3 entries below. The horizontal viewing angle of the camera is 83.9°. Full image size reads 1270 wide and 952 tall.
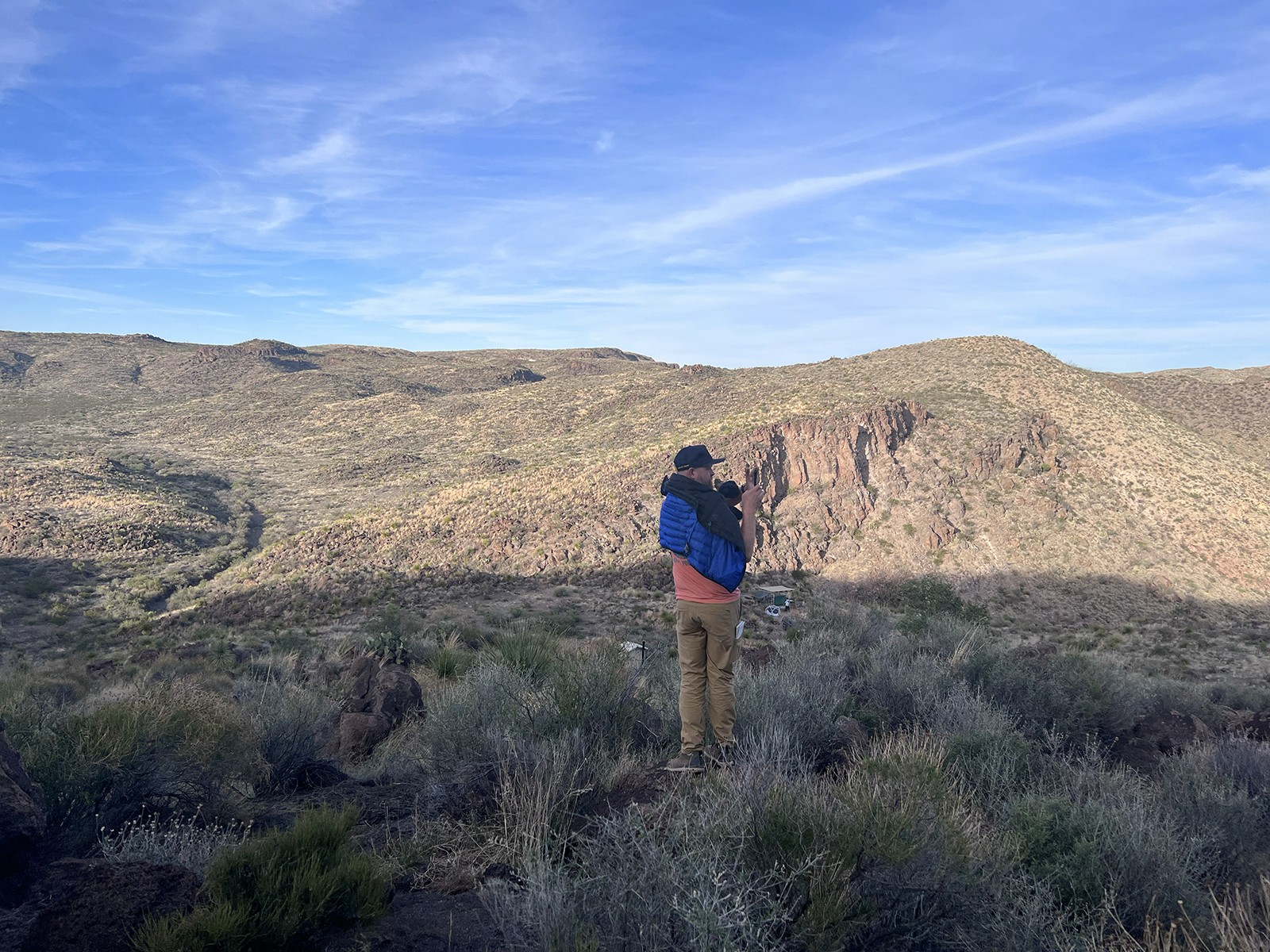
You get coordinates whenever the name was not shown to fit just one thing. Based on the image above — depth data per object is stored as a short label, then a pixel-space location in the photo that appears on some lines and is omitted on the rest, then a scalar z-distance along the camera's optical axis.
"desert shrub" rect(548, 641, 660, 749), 4.91
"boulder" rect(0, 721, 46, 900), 3.04
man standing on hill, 4.65
